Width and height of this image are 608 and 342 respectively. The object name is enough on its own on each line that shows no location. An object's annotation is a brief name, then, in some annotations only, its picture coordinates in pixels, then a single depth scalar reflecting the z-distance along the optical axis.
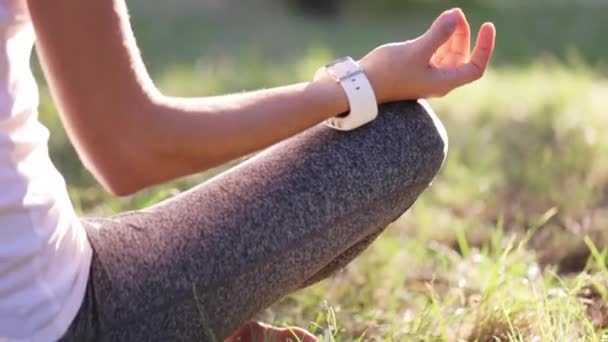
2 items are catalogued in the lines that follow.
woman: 1.47
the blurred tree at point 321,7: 9.85
